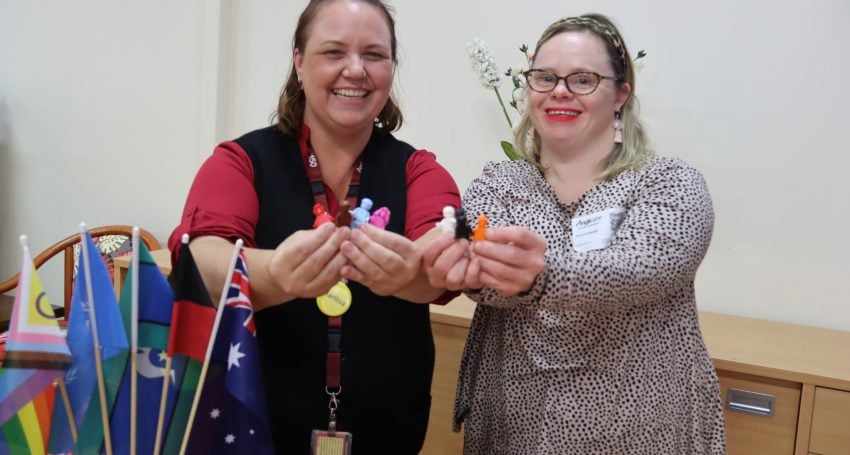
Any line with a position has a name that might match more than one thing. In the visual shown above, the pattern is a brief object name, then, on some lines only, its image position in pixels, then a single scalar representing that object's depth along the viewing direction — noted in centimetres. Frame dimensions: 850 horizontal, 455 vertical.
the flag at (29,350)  96
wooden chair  327
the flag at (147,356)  104
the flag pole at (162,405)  101
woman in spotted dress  114
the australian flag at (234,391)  109
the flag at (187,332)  105
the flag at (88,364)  102
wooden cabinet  175
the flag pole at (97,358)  100
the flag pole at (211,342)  102
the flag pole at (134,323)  100
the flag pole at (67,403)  100
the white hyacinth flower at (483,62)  242
